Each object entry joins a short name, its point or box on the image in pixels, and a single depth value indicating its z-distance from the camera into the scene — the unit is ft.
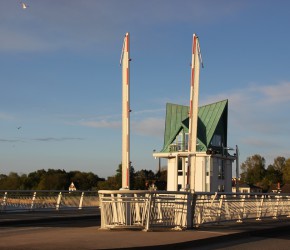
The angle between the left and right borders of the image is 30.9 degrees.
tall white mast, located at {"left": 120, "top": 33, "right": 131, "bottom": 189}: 53.01
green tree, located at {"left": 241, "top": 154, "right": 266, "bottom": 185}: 516.32
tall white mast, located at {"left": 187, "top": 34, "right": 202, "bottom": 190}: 59.57
